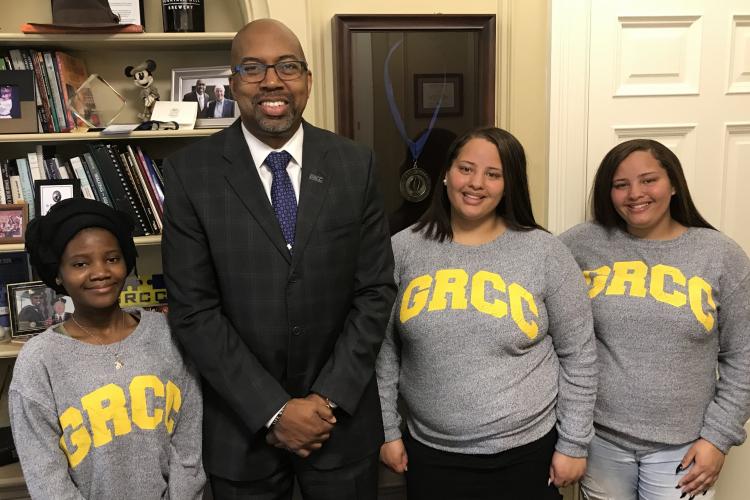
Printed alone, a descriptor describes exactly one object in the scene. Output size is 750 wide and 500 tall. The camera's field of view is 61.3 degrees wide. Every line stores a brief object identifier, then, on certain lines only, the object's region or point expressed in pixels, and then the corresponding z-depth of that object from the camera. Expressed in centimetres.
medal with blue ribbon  205
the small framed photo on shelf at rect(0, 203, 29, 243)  190
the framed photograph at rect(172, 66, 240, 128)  198
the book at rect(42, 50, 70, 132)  192
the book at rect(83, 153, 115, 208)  194
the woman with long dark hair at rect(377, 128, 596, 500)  149
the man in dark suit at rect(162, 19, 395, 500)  137
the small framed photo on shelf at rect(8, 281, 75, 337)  196
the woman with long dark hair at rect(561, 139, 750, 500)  157
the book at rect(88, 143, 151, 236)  191
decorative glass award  195
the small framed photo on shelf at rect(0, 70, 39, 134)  185
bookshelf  188
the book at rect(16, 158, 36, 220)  194
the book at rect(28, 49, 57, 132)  190
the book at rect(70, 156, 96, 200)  193
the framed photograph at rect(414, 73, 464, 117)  205
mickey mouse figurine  198
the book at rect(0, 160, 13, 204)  193
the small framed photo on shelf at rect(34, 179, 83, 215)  191
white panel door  204
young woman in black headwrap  130
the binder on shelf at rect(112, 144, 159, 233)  193
